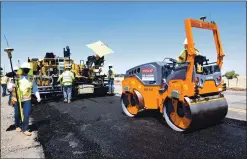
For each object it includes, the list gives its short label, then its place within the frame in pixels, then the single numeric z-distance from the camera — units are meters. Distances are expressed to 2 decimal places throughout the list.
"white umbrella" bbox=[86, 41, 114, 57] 10.54
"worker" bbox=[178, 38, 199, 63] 5.55
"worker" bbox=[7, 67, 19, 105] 5.10
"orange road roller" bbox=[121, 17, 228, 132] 4.56
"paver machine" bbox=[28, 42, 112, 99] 10.49
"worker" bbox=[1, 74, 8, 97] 14.85
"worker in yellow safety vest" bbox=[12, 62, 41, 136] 4.99
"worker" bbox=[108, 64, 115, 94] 12.13
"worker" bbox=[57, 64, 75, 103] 9.73
